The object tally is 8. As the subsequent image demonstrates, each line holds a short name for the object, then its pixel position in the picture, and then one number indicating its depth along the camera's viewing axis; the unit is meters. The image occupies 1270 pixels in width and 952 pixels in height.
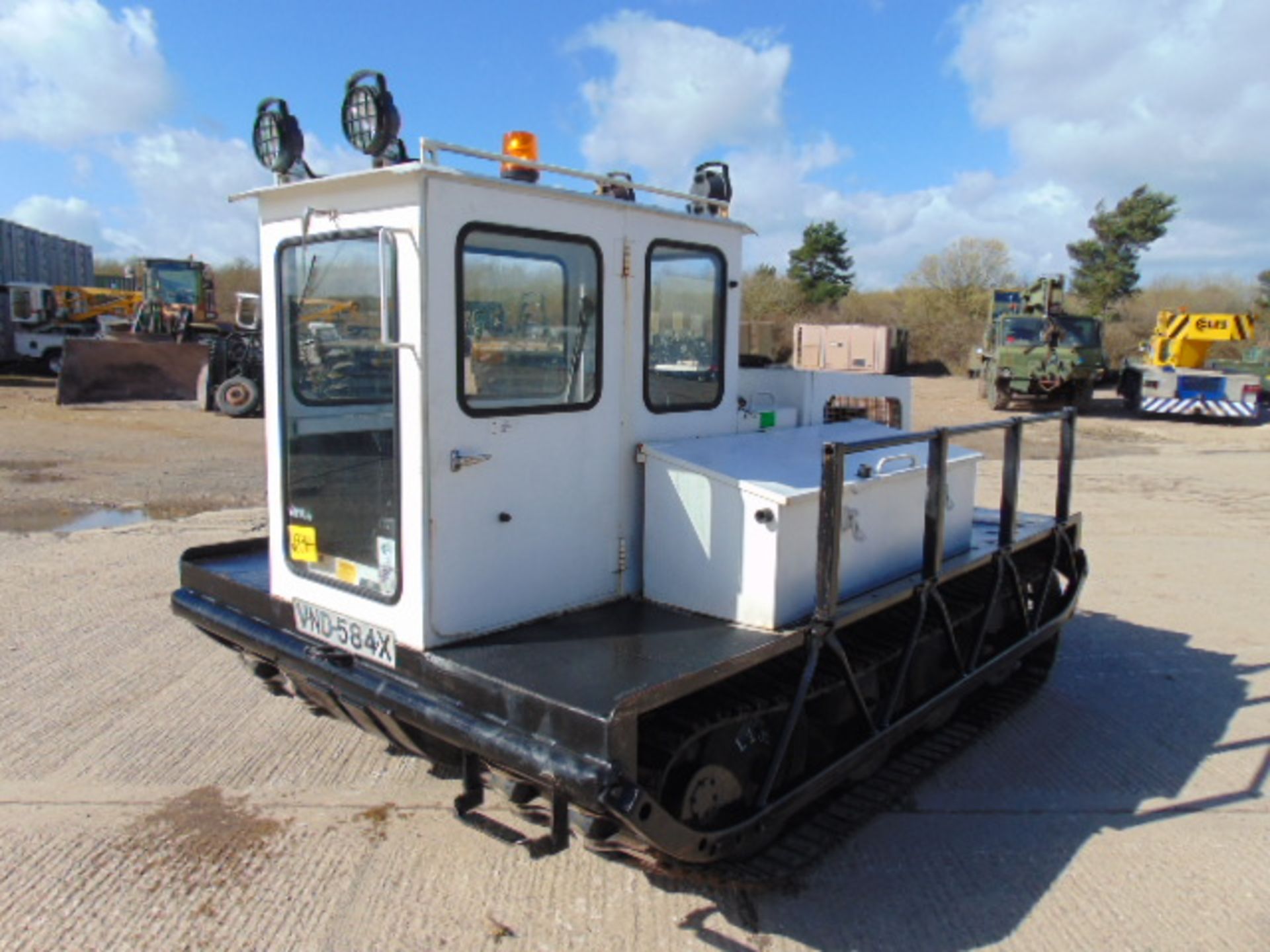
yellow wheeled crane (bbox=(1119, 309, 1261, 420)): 19.25
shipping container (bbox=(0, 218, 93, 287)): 29.69
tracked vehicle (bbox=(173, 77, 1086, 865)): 2.97
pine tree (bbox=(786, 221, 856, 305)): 44.81
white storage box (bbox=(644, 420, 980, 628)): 3.35
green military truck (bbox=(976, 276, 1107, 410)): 20.25
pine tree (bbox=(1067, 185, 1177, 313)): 40.03
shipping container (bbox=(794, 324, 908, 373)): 29.69
